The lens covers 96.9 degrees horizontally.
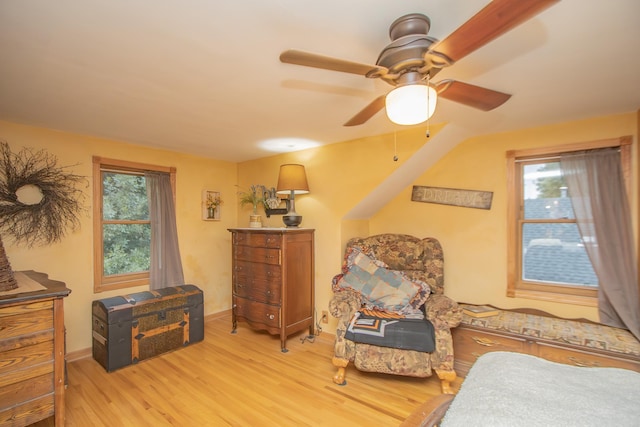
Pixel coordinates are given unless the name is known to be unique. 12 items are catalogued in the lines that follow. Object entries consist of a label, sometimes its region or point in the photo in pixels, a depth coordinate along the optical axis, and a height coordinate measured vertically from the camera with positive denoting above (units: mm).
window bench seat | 1991 -978
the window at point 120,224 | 2990 -143
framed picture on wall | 3865 +94
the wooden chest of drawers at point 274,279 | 3020 -765
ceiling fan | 853 +587
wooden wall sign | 2865 +159
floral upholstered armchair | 2209 -873
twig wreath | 2451 +129
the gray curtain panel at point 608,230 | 2264 -155
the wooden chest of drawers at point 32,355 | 1544 -822
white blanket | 846 -626
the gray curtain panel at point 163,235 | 3334 -283
